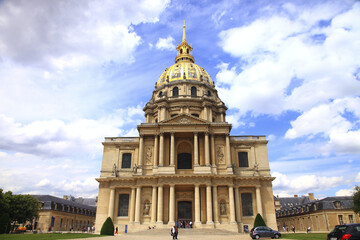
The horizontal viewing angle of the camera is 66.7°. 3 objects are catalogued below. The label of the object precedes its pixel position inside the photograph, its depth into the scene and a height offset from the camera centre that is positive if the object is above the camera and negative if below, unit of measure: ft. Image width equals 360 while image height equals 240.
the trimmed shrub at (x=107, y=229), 93.42 -2.62
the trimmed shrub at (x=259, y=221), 103.45 +0.17
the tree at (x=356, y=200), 119.34 +9.06
